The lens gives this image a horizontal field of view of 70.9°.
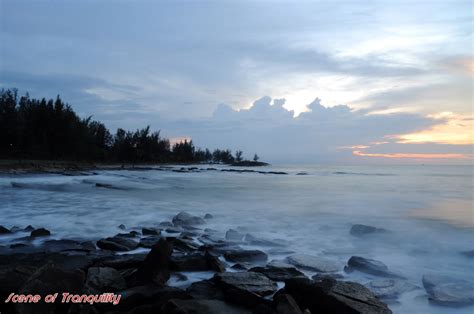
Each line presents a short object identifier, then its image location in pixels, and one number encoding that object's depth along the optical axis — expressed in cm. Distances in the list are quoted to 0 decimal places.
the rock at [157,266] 347
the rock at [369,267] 456
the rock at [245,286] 313
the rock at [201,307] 263
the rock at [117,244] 514
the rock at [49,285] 260
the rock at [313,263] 466
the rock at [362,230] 728
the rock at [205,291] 324
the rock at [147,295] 296
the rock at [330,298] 301
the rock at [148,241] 540
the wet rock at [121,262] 394
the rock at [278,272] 399
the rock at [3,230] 627
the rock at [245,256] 480
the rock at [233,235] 645
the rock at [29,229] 655
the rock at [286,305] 276
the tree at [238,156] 11962
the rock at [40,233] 599
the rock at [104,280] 315
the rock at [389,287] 376
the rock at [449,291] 369
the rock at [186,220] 788
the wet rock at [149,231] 658
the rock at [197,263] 416
